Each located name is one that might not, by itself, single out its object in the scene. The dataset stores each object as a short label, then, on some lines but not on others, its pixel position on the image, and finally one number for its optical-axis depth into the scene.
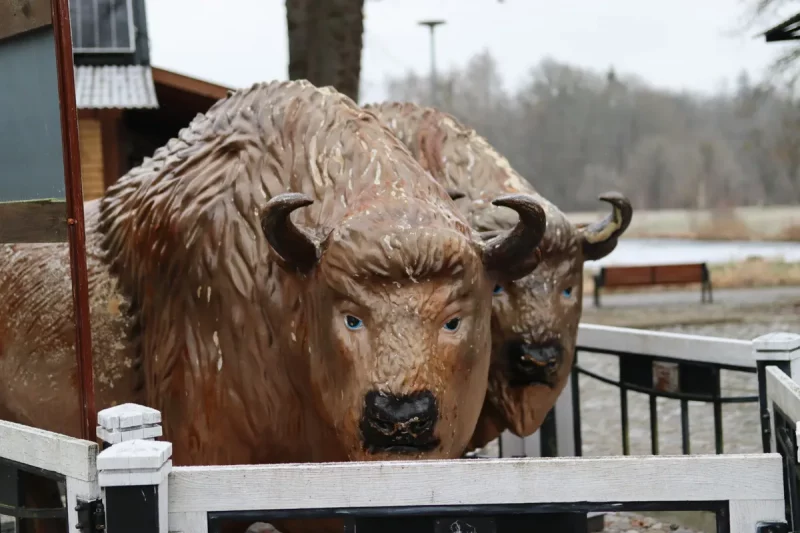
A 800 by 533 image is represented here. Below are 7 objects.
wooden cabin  10.77
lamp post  21.72
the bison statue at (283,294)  3.58
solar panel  12.69
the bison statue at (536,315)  4.82
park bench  20.73
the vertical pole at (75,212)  2.97
